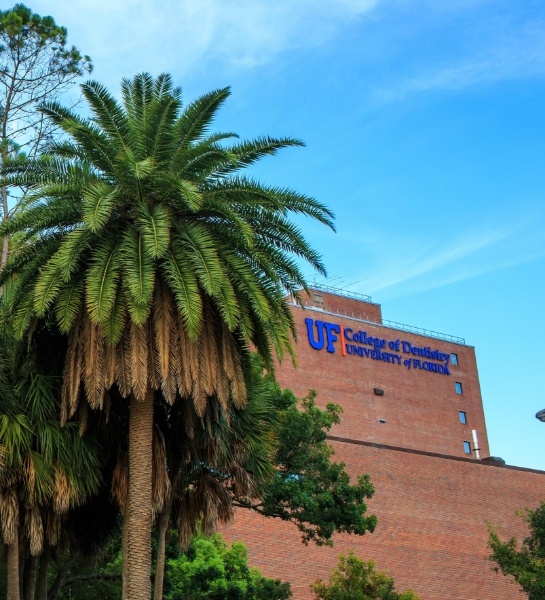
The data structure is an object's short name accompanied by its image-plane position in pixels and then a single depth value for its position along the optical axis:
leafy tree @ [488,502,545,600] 33.06
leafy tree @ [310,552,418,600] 33.84
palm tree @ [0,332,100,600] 19.86
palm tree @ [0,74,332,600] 19.08
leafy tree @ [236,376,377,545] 29.69
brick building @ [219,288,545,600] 51.62
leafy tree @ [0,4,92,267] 30.14
